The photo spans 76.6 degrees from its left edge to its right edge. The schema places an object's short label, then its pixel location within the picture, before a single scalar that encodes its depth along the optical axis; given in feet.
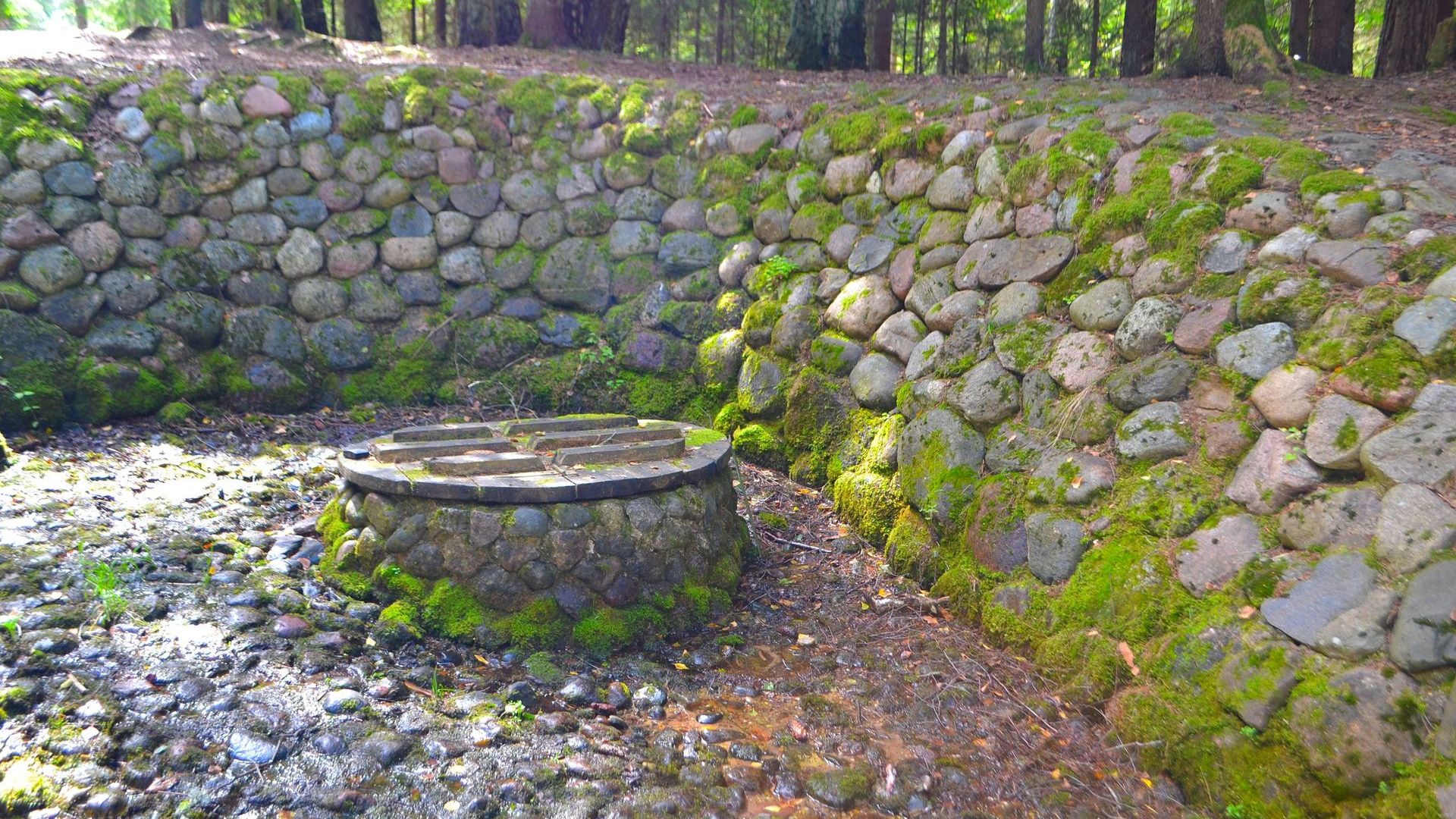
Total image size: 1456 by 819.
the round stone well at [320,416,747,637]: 12.80
